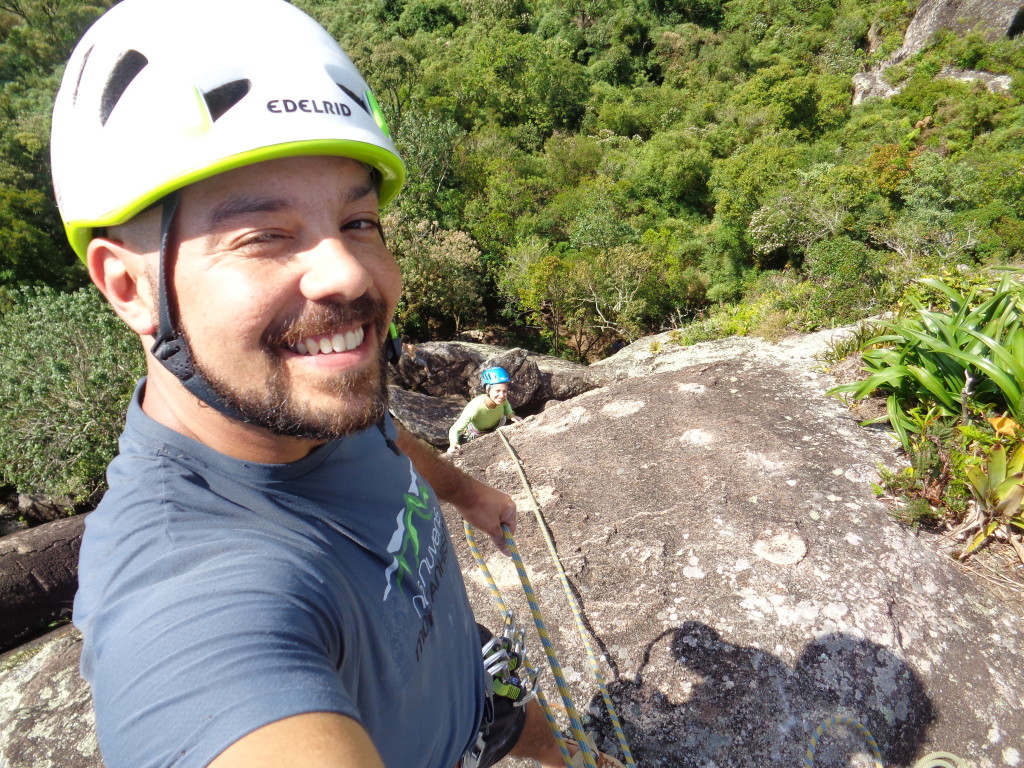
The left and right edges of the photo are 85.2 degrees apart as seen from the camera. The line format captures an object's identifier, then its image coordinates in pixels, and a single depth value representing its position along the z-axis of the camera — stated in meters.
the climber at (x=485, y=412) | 5.59
